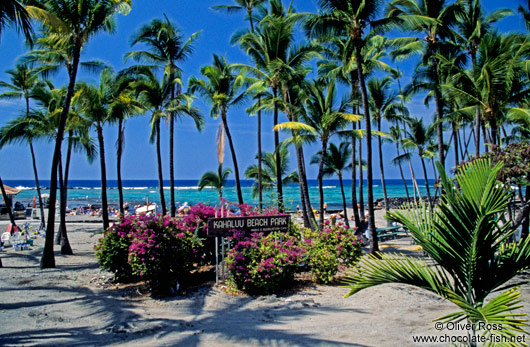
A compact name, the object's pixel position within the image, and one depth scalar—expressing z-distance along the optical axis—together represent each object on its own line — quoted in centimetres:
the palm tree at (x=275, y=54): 1600
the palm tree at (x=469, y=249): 302
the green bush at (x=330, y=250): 916
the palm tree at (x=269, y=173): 2934
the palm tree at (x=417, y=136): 2518
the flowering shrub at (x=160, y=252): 817
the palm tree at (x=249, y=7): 2012
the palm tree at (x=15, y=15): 800
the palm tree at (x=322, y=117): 1420
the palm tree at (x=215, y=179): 2989
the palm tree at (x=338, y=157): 2400
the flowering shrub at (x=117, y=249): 933
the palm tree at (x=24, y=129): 1653
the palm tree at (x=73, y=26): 1104
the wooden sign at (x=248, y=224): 904
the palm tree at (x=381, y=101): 1957
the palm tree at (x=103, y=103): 1538
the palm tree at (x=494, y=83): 1197
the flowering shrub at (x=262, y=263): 829
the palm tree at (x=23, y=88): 1848
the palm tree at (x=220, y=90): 1967
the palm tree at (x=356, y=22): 1209
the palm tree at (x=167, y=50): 1878
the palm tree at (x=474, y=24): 1553
